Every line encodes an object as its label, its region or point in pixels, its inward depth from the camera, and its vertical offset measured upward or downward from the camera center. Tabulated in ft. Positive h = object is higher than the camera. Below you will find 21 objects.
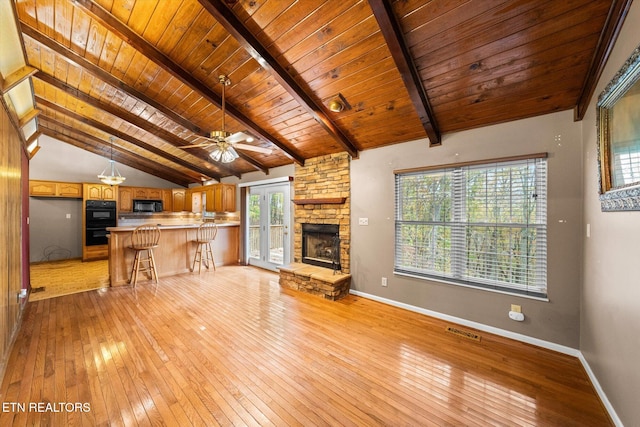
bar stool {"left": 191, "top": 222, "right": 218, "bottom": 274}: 17.69 -2.03
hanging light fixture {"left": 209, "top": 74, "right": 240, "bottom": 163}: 9.58 +2.87
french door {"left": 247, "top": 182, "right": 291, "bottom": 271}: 17.28 -0.87
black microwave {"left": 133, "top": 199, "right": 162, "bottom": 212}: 24.18 +0.91
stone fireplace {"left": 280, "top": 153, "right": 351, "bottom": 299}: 13.00 -0.84
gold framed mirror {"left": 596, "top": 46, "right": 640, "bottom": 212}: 4.33 +1.49
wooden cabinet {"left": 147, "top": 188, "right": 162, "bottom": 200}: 25.46 +2.26
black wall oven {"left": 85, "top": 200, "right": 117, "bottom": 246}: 21.38 -0.49
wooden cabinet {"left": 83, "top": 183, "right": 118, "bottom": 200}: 21.56 +2.13
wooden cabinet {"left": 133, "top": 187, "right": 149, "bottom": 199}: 24.54 +2.28
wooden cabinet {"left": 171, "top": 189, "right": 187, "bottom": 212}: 26.84 +1.58
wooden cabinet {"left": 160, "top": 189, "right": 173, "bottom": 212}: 26.43 +1.59
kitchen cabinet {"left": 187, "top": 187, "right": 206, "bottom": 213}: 24.33 +1.49
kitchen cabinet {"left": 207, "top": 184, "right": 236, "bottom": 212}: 20.74 +1.46
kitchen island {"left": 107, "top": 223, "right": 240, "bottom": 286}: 14.28 -2.51
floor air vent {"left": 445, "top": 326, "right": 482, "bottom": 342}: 8.60 -4.48
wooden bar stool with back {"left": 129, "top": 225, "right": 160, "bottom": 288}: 14.29 -1.97
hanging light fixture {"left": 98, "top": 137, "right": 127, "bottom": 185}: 23.98 +4.69
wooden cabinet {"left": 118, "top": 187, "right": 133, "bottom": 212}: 23.60 +1.53
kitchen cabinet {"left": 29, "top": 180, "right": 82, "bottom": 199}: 20.13 +2.24
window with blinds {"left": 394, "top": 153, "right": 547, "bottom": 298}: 8.30 -0.45
